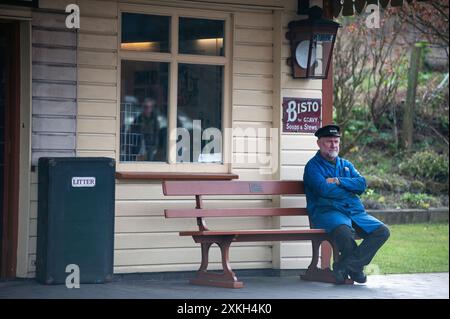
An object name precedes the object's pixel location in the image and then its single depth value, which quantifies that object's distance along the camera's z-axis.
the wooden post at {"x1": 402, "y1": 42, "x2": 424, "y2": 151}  20.70
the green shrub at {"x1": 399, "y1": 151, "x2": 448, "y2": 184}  19.62
